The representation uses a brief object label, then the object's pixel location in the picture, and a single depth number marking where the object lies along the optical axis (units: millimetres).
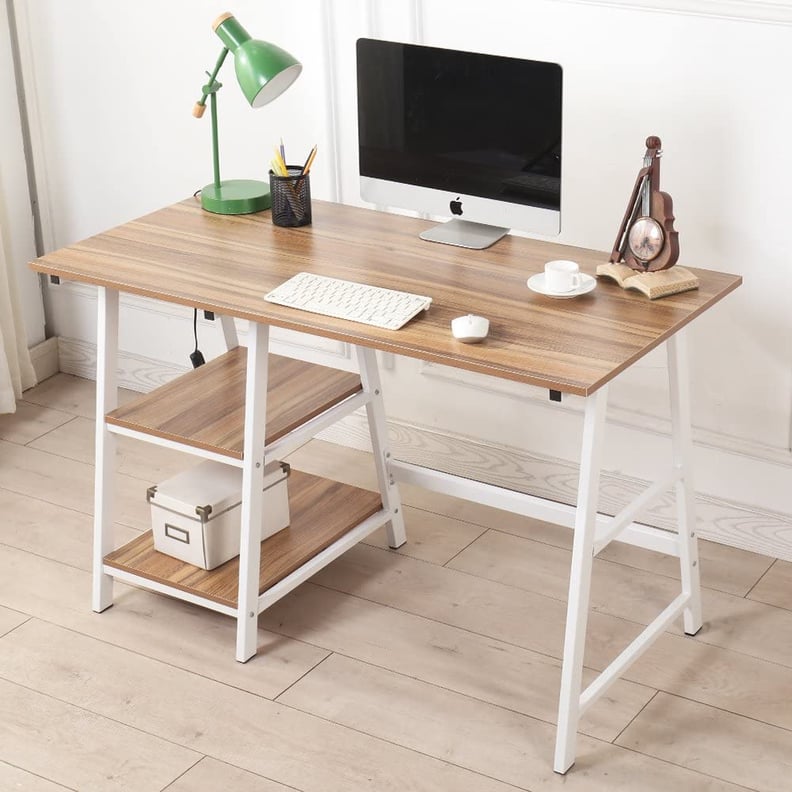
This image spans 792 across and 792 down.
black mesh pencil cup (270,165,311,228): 4341
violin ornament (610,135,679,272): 3832
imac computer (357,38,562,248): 3959
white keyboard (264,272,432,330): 3670
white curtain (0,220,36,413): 5822
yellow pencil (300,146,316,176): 4366
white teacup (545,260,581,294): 3788
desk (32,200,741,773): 3546
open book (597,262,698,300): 3779
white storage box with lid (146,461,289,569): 4307
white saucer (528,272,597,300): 3791
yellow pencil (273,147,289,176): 4366
